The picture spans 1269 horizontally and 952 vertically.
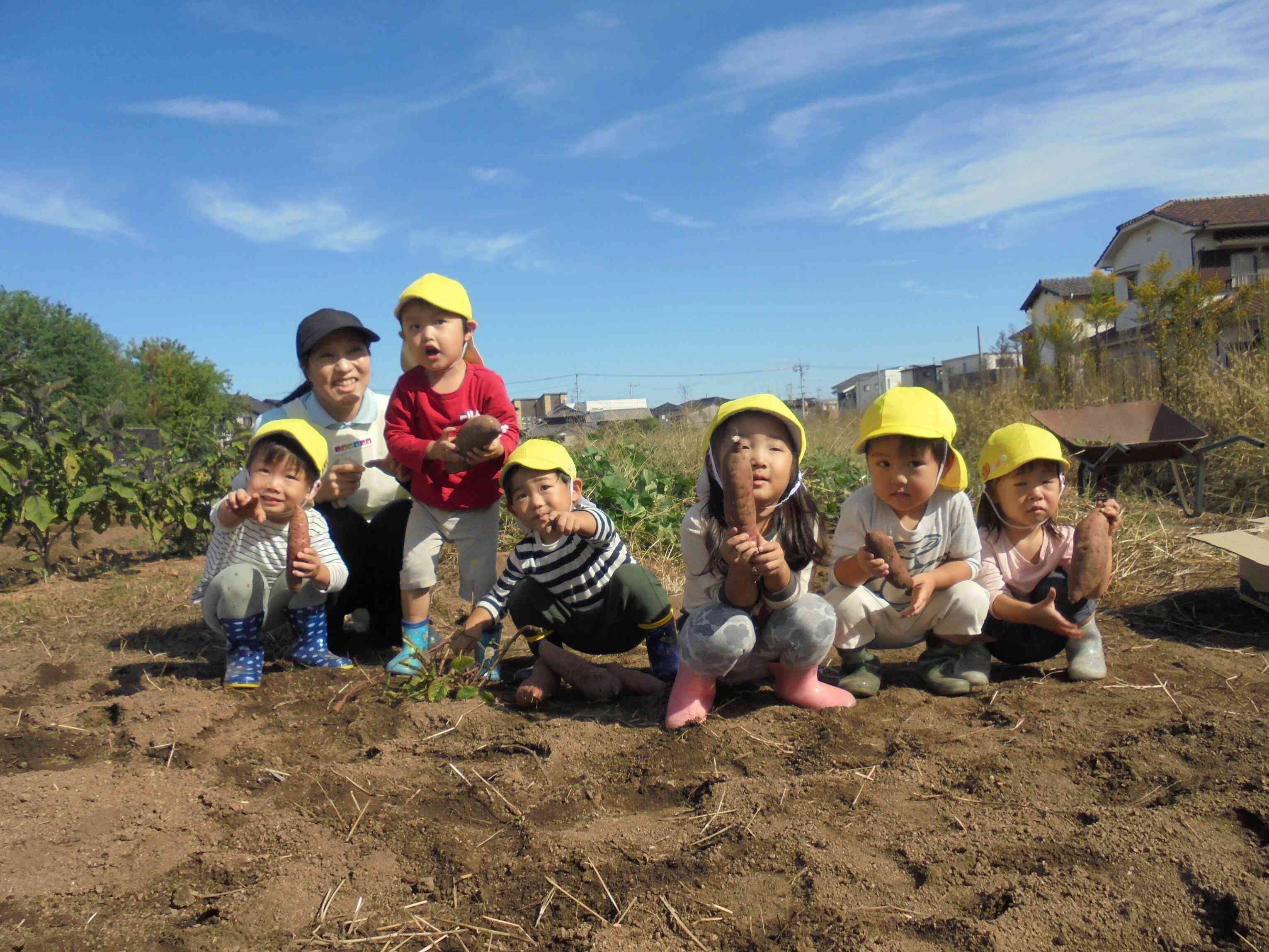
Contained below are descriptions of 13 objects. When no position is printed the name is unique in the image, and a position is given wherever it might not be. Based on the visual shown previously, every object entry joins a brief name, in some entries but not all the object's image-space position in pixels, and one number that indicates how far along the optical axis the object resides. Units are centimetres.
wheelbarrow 571
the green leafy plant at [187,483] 571
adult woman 366
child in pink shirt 305
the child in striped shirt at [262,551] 324
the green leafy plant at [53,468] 509
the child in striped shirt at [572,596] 306
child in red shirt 346
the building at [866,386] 6275
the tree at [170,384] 3994
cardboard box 364
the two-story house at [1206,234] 3269
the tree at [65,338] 3250
